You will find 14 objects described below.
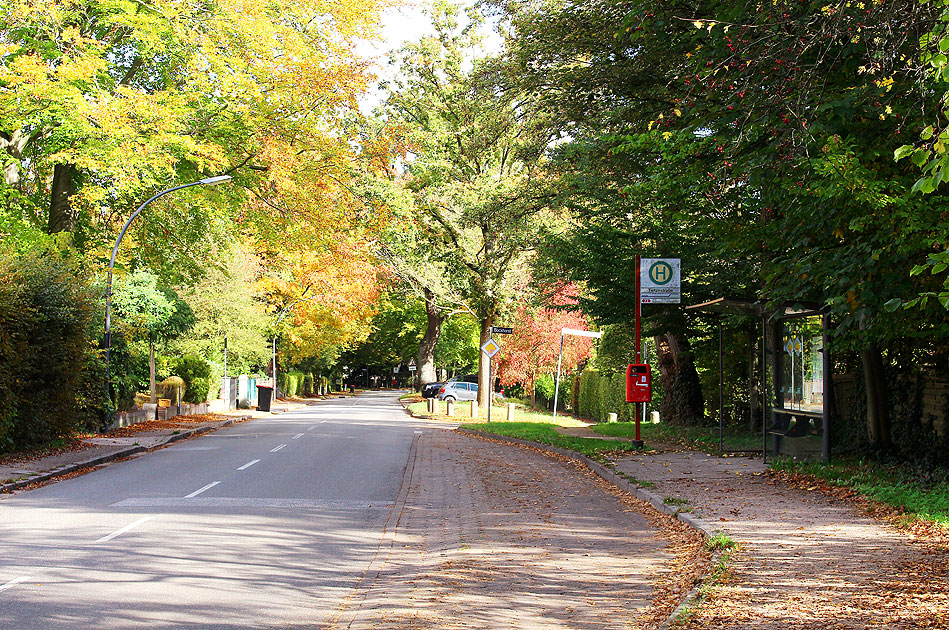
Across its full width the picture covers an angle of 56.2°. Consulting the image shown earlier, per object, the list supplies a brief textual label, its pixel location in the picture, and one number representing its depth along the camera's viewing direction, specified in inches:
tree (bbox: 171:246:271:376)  1614.2
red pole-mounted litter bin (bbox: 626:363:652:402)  764.6
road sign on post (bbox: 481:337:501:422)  1253.3
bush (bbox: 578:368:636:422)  1395.2
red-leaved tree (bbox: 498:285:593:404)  1942.7
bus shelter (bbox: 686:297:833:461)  568.1
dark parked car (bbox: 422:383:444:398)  2306.6
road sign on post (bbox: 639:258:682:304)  738.2
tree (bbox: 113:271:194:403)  1143.6
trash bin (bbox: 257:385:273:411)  1815.9
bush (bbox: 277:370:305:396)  2773.1
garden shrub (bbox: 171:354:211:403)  1545.3
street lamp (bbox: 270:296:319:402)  2180.9
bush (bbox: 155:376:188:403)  1433.3
